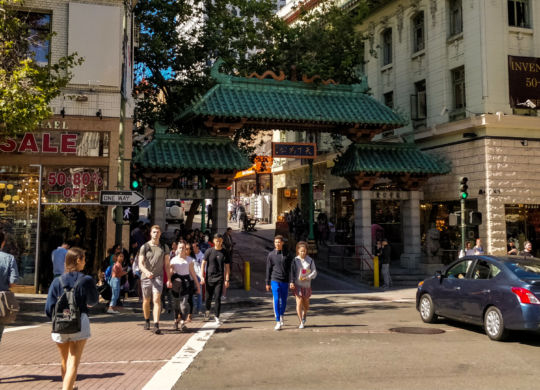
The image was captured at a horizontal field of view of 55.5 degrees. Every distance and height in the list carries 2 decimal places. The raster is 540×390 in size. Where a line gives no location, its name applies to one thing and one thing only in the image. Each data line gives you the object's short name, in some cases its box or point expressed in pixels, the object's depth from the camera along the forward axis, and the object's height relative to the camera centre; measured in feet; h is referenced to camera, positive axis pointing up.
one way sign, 44.50 +2.20
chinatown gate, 58.70 +10.05
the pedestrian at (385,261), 61.98 -4.64
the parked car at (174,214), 123.54 +2.22
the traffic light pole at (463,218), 54.54 +0.46
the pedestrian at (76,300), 18.65 -2.84
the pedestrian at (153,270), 32.96 -3.00
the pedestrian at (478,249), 55.52 -2.85
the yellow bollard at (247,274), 57.67 -5.80
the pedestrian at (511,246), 66.54 -3.05
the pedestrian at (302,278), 35.35 -3.81
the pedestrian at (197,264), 42.47 -3.53
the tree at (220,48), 77.46 +27.56
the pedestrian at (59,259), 41.57 -2.89
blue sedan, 28.94 -4.44
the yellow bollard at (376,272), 63.57 -6.08
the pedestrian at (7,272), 23.89 -2.26
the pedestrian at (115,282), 43.14 -4.94
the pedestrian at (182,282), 35.10 -4.08
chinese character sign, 67.65 +9.87
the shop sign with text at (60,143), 52.27 +8.30
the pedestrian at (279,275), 34.99 -3.63
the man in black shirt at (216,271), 37.58 -3.52
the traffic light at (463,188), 55.88 +3.81
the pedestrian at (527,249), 55.56 -2.85
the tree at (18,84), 38.60 +11.21
